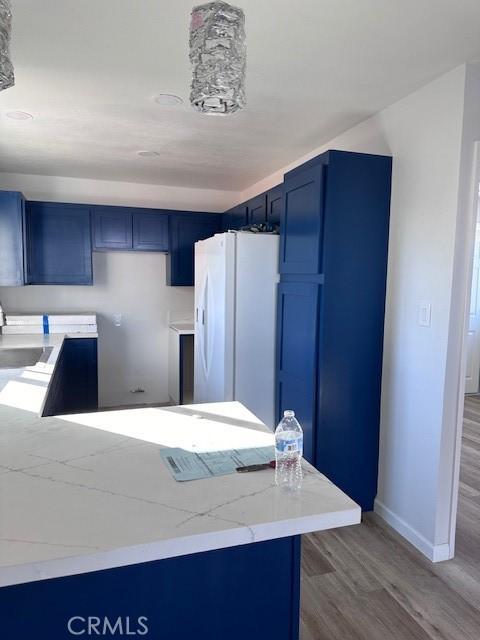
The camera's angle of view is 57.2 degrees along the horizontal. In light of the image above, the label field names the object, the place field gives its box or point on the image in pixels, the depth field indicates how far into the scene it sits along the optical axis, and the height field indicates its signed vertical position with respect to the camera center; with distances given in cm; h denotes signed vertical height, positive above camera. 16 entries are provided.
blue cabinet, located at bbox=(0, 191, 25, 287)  363 +23
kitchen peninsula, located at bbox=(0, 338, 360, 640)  83 -52
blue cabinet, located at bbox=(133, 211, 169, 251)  435 +39
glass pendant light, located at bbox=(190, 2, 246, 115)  105 +53
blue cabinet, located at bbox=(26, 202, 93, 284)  405 +23
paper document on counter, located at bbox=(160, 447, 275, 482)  112 -52
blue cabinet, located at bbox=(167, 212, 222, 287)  447 +31
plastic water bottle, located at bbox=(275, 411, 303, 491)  113 -47
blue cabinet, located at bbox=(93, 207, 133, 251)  422 +40
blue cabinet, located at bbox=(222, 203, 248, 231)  396 +51
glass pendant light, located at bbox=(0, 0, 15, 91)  101 +52
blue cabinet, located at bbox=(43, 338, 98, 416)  392 -95
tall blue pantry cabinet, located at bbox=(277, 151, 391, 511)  241 -20
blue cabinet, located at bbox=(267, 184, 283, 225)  324 +51
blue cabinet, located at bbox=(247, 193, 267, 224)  353 +52
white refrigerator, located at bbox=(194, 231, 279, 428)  310 -33
